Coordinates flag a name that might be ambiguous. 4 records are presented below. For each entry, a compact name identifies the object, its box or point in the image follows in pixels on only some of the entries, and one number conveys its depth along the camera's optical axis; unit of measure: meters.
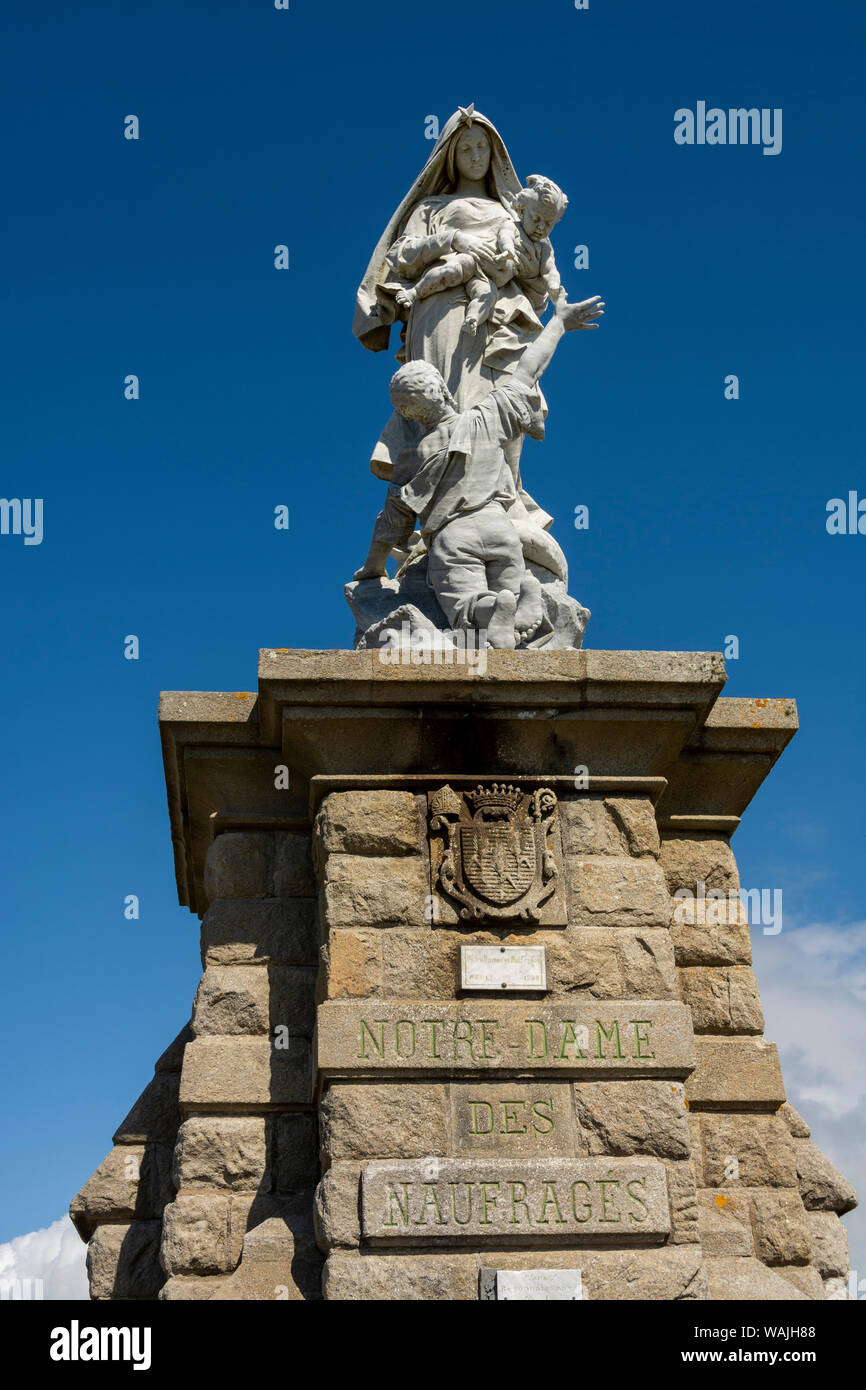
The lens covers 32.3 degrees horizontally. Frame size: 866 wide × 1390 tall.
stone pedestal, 5.73
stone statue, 7.09
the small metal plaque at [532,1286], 5.50
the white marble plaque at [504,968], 6.04
